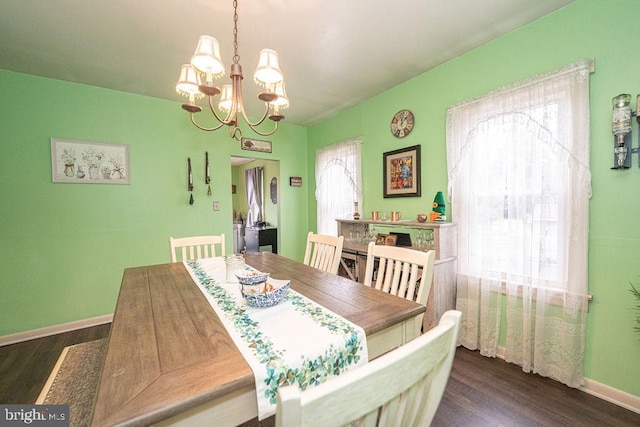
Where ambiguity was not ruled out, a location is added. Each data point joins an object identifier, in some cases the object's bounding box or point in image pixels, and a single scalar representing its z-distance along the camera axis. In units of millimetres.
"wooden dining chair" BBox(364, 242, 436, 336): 1276
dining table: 582
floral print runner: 689
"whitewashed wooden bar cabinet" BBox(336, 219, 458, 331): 2078
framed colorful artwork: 2604
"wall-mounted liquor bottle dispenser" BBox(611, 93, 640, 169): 1432
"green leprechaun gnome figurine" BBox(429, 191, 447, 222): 2242
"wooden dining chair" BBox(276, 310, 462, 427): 357
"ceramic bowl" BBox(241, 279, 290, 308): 1057
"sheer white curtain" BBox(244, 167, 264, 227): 5449
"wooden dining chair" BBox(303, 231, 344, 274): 1872
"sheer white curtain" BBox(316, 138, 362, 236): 3305
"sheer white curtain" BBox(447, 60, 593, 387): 1614
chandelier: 1253
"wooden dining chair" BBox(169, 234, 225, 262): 2098
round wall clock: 2643
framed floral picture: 2580
